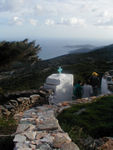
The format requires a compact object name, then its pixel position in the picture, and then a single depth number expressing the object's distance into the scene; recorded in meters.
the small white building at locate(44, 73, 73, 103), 6.75
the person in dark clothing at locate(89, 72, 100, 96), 7.84
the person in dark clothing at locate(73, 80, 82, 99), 7.07
